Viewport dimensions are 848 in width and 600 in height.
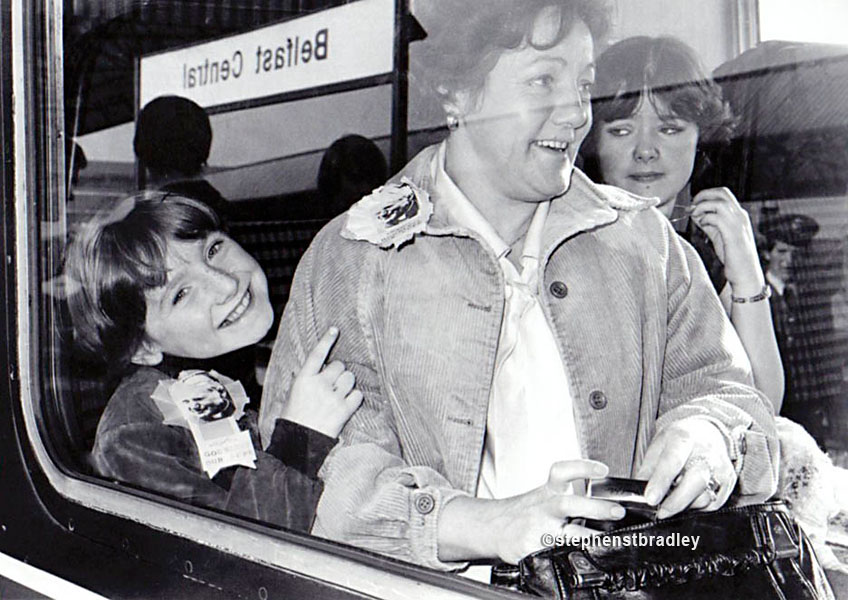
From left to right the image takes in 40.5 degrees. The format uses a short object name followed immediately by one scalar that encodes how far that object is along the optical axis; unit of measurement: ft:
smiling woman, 5.30
